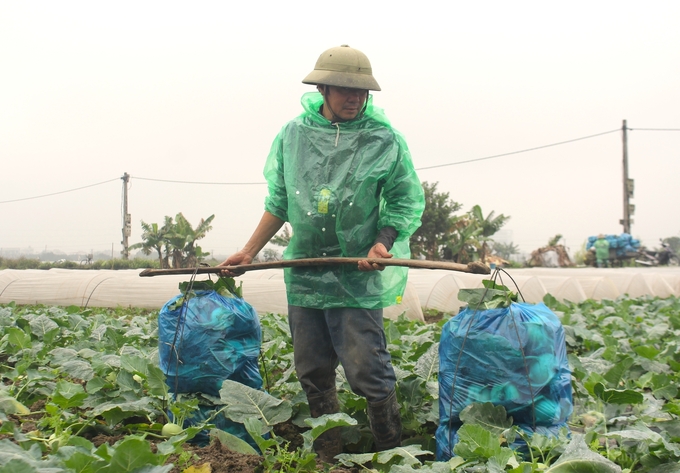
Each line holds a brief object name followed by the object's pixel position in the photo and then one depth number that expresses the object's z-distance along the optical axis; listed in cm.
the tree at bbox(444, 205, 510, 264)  2531
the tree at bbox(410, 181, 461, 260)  2877
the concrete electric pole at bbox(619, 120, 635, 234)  2458
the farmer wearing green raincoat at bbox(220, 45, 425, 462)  263
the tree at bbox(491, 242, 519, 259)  4552
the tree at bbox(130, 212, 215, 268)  2536
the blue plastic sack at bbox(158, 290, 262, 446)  274
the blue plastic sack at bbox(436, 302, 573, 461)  232
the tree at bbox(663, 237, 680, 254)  4088
